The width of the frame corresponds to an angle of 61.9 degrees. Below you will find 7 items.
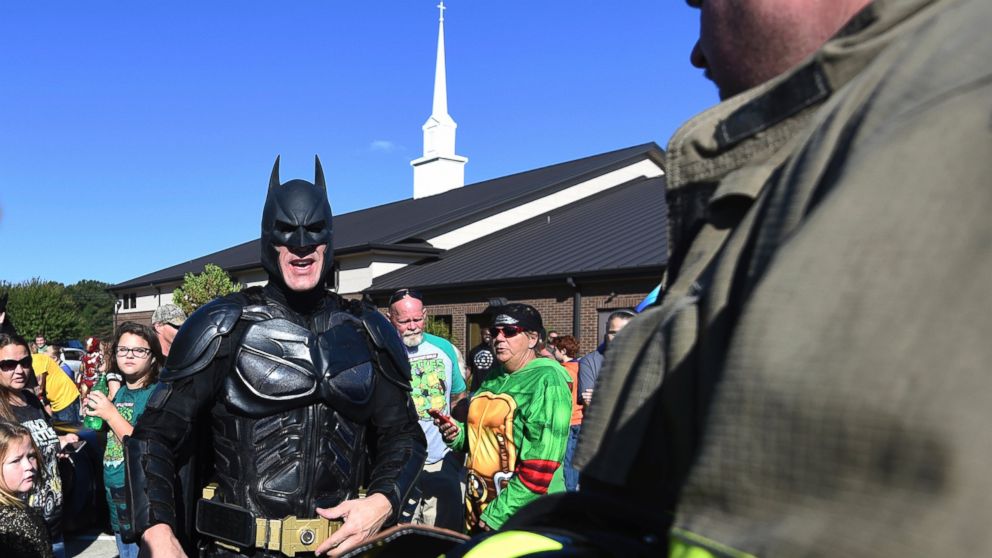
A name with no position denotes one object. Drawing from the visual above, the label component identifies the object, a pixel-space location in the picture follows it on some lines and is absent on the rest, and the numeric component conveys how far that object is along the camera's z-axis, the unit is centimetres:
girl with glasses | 590
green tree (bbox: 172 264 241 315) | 2700
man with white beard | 702
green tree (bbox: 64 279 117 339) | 6038
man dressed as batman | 342
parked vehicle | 2564
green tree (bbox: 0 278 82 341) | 3944
